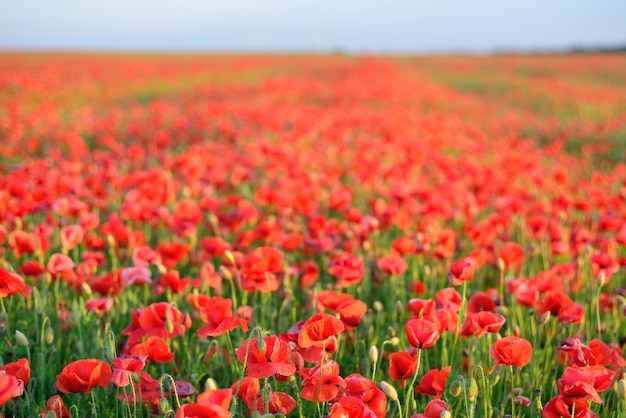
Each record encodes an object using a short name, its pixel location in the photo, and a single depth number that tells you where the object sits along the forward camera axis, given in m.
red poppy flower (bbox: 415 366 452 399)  2.20
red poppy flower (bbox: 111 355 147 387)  2.13
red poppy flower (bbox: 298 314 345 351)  2.14
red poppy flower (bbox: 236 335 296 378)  2.12
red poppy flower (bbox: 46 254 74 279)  2.55
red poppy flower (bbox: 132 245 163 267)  2.58
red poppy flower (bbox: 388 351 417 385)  2.19
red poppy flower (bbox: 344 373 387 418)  2.10
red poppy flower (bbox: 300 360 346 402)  2.14
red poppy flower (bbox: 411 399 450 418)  2.14
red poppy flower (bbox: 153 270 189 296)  2.49
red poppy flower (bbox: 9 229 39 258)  2.65
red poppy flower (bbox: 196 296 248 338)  2.23
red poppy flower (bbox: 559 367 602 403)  2.09
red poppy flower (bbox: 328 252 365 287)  2.50
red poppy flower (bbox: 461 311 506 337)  2.27
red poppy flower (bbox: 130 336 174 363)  2.24
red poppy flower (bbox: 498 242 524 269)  2.68
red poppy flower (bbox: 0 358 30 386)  2.14
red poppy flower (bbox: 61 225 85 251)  2.67
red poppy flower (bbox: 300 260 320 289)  2.73
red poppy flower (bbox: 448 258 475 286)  2.40
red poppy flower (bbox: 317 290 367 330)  2.29
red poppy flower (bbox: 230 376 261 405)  2.12
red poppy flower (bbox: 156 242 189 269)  2.68
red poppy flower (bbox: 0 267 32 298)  2.38
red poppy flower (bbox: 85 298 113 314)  2.42
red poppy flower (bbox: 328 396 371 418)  2.06
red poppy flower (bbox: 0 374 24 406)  1.97
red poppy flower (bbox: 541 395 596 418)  2.13
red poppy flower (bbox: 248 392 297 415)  2.14
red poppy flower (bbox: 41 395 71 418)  2.14
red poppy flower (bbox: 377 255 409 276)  2.53
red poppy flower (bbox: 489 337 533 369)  2.18
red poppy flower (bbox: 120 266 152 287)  2.49
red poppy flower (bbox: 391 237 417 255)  2.66
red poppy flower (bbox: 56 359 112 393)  2.12
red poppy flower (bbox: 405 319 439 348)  2.18
